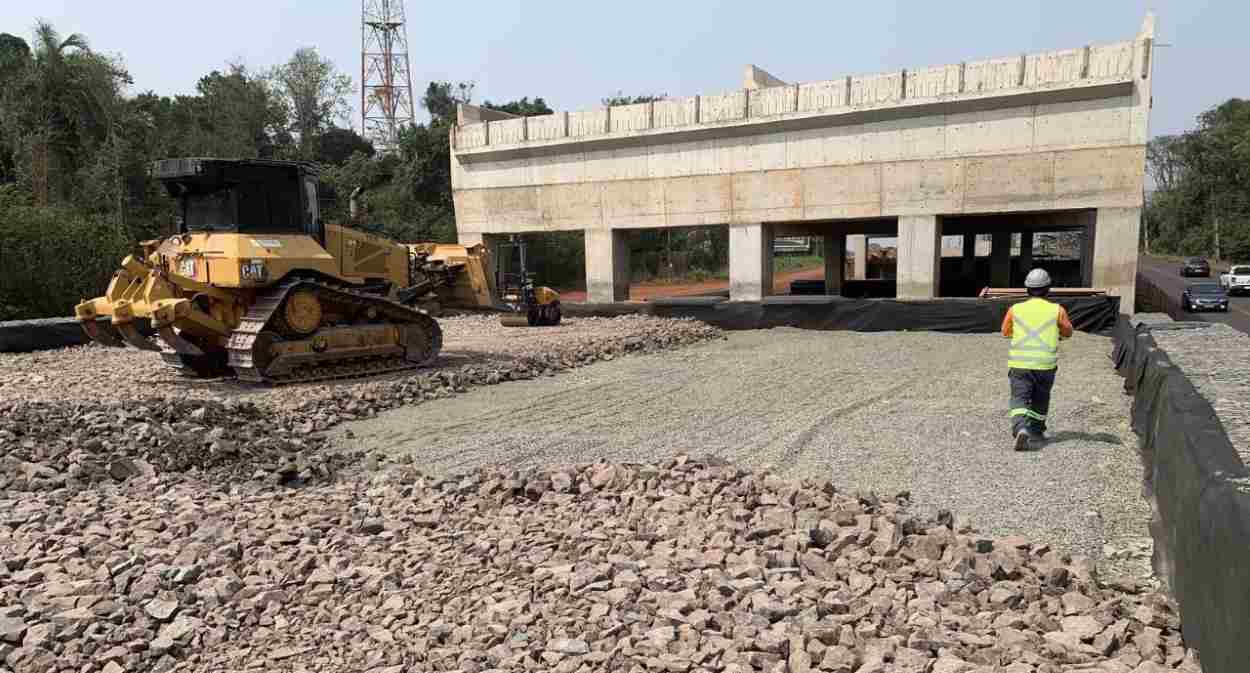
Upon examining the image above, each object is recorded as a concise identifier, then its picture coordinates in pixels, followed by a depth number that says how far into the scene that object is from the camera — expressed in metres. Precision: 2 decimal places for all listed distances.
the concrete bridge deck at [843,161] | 16.17
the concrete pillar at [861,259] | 40.62
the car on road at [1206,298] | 23.75
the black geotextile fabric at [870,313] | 15.25
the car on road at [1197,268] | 40.75
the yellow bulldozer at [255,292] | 9.68
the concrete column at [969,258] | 31.27
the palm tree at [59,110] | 24.38
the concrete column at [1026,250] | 32.52
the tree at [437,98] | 63.31
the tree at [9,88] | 24.02
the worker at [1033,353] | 6.31
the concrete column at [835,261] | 30.75
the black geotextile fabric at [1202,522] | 2.49
